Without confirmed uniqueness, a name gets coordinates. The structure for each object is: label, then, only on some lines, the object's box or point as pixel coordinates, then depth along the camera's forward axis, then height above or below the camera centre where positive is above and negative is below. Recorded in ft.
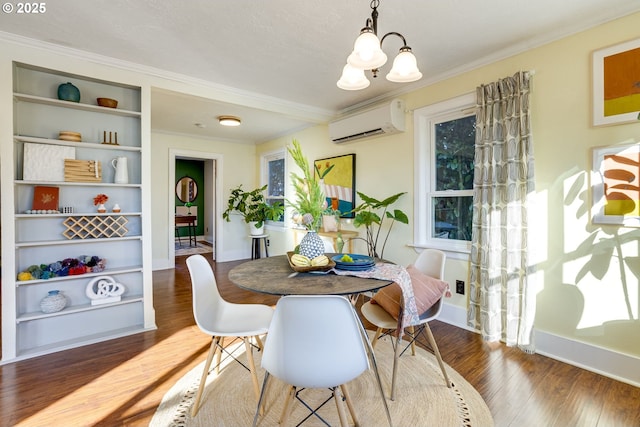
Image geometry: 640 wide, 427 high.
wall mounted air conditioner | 10.80 +3.46
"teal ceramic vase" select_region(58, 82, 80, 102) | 8.20 +3.32
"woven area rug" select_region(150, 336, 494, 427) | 5.30 -3.67
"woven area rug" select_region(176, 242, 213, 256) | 22.48 -2.89
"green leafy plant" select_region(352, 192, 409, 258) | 10.58 -0.22
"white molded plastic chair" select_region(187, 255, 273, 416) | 5.55 -2.16
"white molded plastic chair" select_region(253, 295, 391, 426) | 3.78 -1.71
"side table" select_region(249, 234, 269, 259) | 18.78 -2.01
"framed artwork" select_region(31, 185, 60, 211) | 8.01 +0.41
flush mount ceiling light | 14.40 +4.49
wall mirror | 27.81 +2.20
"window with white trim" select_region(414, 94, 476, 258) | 9.70 +1.31
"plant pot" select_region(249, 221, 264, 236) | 18.66 -1.14
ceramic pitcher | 8.97 +1.25
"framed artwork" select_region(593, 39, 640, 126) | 6.37 +2.81
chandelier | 4.77 +2.60
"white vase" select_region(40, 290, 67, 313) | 7.98 -2.41
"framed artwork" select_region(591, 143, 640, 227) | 6.38 +0.58
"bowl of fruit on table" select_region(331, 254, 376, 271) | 5.93 -1.04
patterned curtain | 7.73 -0.09
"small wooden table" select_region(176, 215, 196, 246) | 24.85 -0.62
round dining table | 4.75 -1.22
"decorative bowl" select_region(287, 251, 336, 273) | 5.82 -1.08
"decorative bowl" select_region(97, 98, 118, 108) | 8.68 +3.22
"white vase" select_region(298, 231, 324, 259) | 6.35 -0.72
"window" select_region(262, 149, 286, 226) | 18.97 +2.42
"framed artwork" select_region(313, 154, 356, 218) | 13.28 +1.36
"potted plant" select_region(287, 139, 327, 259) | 6.33 -0.06
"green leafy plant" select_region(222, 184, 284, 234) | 17.75 +0.27
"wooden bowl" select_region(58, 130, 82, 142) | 8.27 +2.15
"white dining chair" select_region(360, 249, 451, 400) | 5.97 -2.14
